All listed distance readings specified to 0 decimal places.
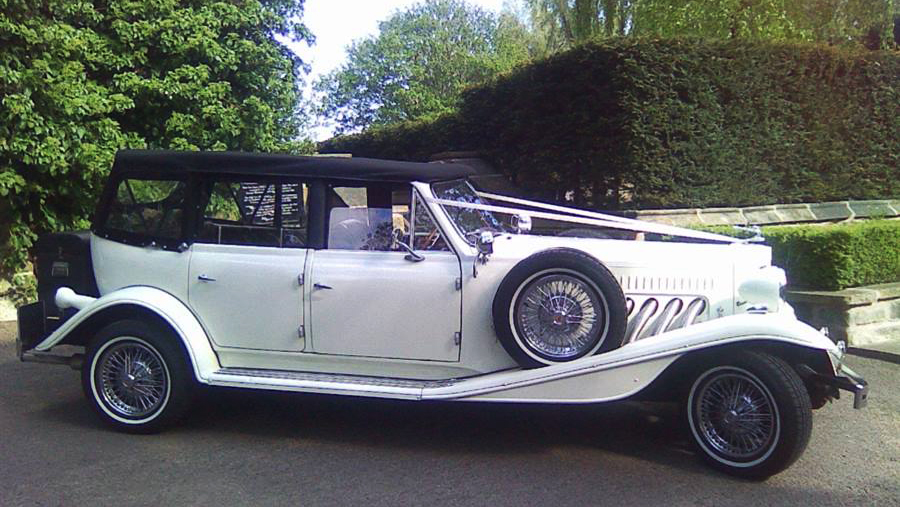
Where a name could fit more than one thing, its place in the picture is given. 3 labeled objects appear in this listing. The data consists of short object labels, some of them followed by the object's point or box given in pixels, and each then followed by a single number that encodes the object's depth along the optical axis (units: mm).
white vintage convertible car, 4656
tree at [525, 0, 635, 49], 18672
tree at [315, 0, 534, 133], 36094
